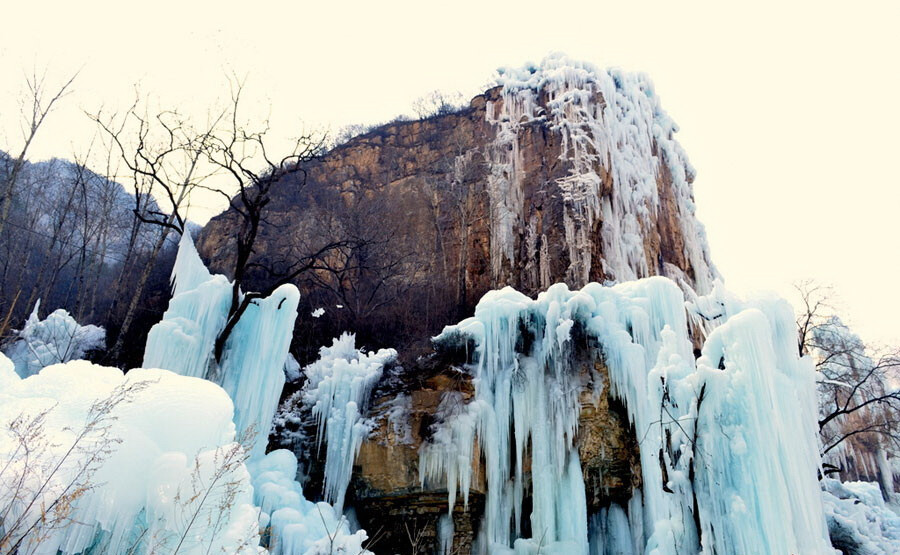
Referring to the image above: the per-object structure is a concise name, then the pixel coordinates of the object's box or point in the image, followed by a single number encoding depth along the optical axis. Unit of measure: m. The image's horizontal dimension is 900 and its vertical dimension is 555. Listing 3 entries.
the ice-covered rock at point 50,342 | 10.76
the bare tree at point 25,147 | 10.01
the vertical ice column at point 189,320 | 8.98
